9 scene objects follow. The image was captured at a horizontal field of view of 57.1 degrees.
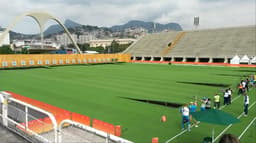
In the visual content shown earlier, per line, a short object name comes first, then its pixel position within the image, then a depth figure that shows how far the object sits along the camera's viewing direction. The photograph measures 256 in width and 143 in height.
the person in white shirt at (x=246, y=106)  15.69
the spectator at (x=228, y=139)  3.84
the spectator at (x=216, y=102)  17.10
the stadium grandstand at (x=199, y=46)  69.50
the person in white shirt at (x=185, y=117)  12.60
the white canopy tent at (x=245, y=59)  59.50
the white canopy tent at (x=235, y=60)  60.81
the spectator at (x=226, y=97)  18.51
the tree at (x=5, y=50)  109.05
